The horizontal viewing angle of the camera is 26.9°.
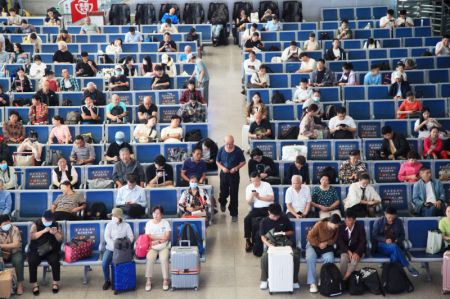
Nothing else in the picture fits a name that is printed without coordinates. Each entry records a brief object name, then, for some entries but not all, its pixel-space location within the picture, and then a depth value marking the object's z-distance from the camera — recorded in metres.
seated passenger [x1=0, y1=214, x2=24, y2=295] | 12.88
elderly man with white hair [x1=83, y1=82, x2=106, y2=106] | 18.62
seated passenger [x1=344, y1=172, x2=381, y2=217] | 13.99
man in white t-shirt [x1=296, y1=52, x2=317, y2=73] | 20.66
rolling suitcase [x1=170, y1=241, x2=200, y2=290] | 12.77
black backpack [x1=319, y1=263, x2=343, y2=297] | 12.57
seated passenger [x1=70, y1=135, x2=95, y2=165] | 15.96
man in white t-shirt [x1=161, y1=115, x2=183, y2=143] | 16.59
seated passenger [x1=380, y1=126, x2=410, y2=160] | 15.91
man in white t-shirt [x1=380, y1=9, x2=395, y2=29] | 25.25
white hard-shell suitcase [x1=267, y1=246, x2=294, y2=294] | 12.58
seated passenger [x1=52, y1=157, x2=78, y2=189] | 15.00
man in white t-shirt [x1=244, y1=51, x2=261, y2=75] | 20.81
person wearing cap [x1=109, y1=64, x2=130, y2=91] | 19.69
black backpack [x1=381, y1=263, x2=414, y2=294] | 12.66
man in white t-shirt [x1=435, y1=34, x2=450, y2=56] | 21.97
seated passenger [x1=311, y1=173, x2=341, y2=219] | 14.03
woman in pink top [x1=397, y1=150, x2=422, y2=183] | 14.97
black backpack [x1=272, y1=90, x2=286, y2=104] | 18.70
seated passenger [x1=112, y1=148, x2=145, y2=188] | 14.92
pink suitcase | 12.66
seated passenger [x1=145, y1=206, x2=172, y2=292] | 12.91
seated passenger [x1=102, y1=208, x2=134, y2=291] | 12.92
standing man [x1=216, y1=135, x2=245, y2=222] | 15.11
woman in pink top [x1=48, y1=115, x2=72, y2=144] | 16.78
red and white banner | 28.39
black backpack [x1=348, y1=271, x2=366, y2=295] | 12.65
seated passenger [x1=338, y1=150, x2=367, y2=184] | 14.88
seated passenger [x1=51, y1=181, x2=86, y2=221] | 13.96
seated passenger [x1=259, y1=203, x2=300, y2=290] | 13.11
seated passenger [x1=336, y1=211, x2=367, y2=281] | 12.81
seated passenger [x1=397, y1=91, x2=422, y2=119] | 17.95
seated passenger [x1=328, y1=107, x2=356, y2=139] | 16.72
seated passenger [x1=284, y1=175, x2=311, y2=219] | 13.92
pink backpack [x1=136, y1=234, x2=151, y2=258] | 13.04
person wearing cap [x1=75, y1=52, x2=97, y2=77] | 20.66
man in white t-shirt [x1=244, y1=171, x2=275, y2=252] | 14.05
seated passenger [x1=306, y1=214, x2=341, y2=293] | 12.79
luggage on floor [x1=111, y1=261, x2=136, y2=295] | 12.77
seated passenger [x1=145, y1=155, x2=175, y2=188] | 15.05
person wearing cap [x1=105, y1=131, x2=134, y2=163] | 15.90
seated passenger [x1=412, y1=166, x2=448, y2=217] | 14.14
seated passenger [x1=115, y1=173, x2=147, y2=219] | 14.12
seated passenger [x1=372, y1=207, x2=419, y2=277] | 12.91
